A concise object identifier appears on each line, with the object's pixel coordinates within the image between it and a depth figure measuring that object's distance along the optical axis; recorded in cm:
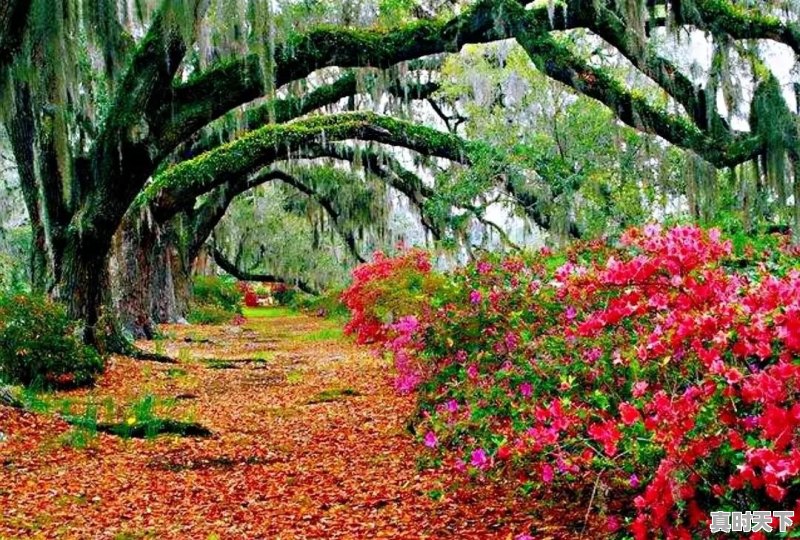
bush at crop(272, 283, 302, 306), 4000
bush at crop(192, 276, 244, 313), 2550
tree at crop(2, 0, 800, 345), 716
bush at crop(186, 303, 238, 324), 2084
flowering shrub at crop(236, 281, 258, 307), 4142
